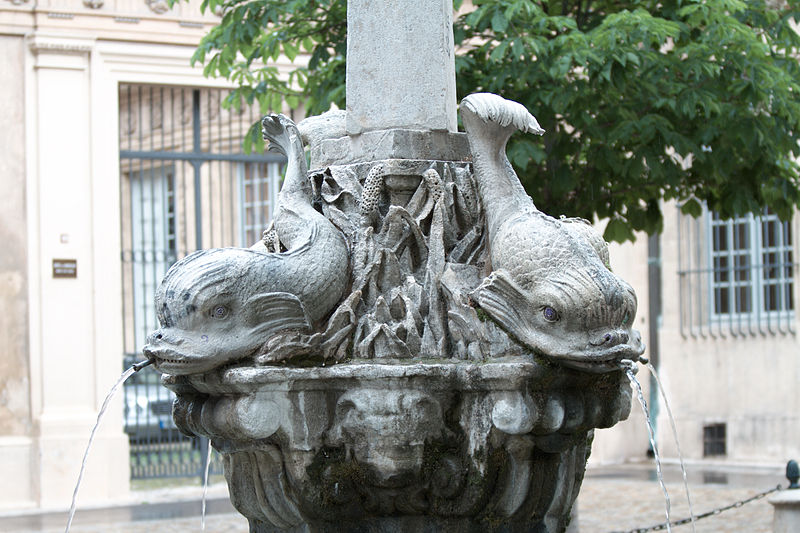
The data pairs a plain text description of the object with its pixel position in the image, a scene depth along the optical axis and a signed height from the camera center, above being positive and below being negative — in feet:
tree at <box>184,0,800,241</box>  40.37 +4.21
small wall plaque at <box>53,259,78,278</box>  66.44 +1.22
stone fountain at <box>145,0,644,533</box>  23.71 -0.58
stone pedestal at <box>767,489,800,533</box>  42.56 -4.38
